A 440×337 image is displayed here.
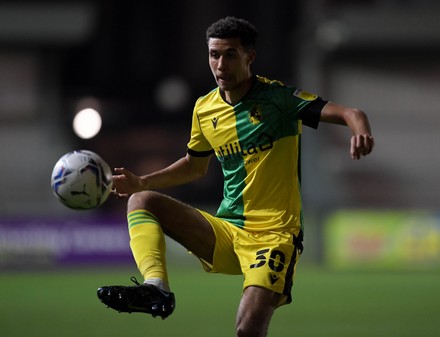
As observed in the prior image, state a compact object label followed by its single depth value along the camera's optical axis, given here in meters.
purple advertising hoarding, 33.59
